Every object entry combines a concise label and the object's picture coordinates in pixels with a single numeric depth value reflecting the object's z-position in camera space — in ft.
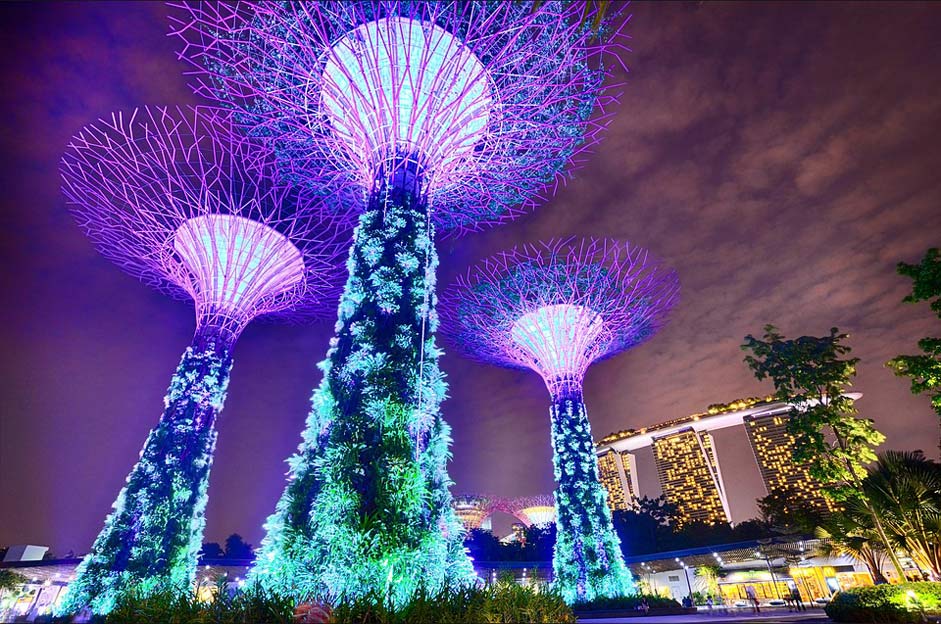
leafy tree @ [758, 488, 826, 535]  116.47
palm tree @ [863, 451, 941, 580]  37.11
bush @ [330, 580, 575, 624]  18.38
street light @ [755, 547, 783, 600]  101.27
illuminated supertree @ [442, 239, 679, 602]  66.28
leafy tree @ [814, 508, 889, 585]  40.87
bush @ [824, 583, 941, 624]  31.14
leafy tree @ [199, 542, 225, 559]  153.89
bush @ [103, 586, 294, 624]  18.41
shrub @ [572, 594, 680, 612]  54.17
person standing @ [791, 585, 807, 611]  76.99
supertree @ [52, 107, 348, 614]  41.06
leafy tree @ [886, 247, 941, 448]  36.88
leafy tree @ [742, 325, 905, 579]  40.32
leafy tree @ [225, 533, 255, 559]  154.10
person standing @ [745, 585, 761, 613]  113.21
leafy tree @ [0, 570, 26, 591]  85.05
